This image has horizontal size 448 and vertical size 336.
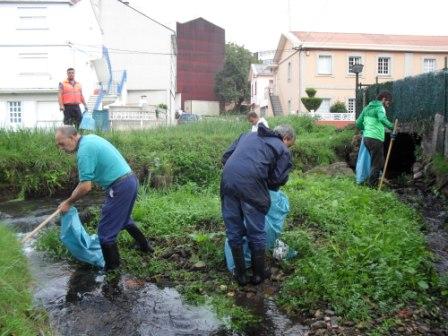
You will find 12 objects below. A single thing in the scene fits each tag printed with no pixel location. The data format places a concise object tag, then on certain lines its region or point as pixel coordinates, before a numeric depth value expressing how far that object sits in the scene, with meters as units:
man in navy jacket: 5.27
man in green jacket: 9.96
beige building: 32.91
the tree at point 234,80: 55.22
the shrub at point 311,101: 30.12
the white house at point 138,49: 39.56
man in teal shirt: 5.38
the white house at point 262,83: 44.80
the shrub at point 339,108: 30.89
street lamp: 18.74
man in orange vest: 12.22
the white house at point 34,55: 28.12
